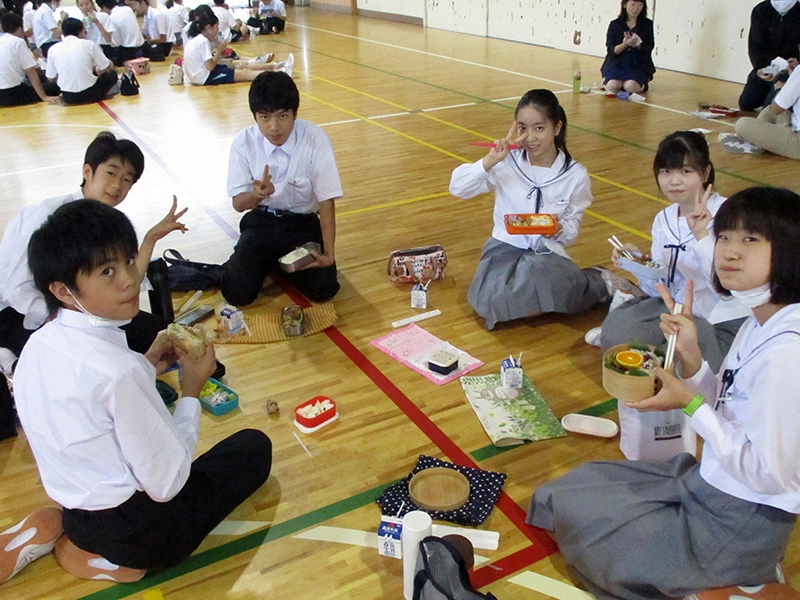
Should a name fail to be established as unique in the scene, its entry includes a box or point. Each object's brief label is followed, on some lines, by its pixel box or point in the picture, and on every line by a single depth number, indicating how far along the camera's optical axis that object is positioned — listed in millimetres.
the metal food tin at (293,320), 3818
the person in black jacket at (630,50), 8922
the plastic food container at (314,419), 3064
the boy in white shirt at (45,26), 12141
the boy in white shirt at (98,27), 12656
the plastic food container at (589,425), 2949
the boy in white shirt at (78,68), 9805
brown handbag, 4305
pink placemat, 3455
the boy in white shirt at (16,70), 9766
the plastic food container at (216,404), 3191
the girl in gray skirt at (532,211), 3664
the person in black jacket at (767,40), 7492
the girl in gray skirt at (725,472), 1751
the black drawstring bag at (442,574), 1853
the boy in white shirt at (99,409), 1949
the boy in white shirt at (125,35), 12969
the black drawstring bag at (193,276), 4340
